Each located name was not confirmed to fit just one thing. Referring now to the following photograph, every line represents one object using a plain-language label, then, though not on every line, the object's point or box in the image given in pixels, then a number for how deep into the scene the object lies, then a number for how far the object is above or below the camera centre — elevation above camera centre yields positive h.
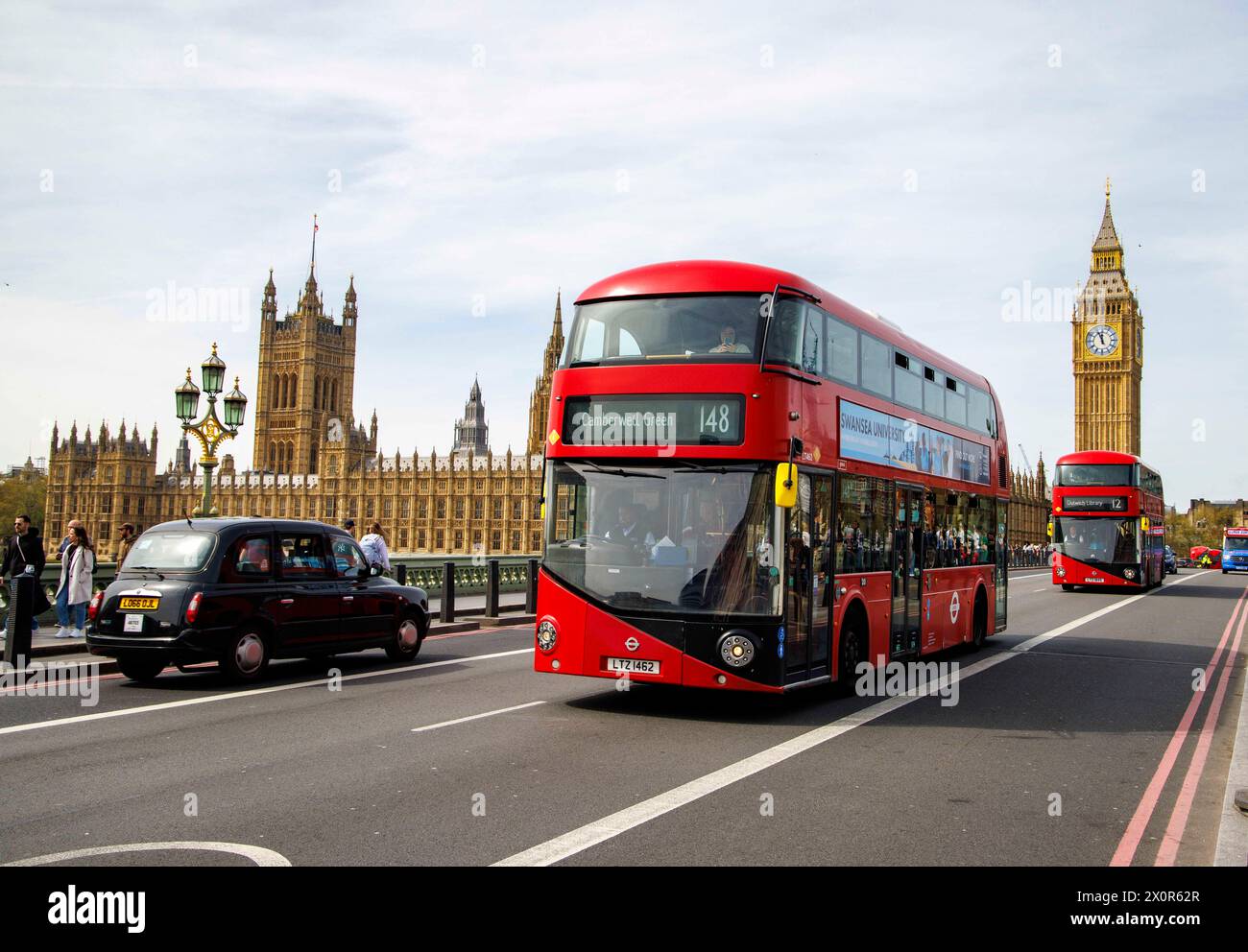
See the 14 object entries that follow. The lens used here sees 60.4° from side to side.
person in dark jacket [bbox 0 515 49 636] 14.55 -0.70
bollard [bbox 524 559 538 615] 21.92 -1.67
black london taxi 11.18 -1.01
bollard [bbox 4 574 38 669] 12.47 -1.39
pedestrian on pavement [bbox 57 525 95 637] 15.01 -1.09
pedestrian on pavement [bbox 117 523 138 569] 18.02 -0.55
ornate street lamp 22.83 +2.11
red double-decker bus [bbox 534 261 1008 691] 9.41 +0.31
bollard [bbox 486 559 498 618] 20.80 -1.60
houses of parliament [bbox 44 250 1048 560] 112.94 +3.92
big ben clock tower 126.06 +18.77
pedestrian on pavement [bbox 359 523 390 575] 18.00 -0.66
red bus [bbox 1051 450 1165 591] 32.34 +0.19
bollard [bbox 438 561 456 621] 19.58 -1.53
